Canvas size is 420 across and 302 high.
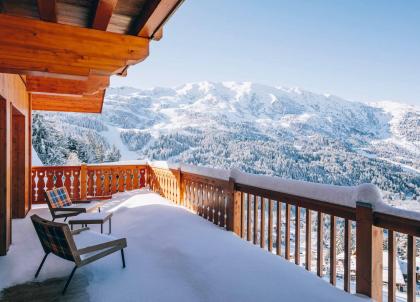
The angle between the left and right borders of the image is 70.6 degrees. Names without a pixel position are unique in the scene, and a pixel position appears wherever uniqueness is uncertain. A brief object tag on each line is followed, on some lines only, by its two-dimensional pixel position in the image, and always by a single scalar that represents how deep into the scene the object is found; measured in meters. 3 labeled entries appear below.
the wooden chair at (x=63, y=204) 5.65
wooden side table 4.82
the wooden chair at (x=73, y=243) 3.06
